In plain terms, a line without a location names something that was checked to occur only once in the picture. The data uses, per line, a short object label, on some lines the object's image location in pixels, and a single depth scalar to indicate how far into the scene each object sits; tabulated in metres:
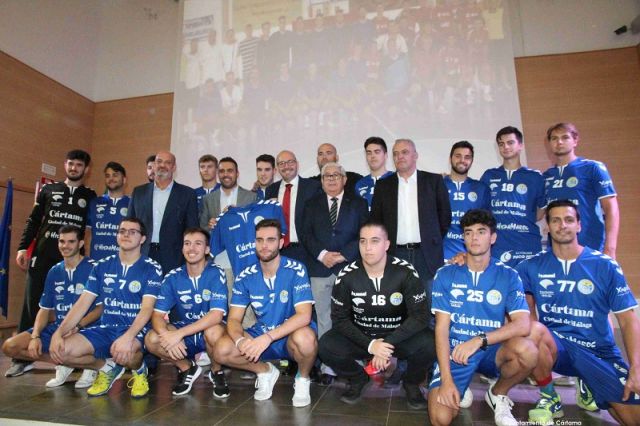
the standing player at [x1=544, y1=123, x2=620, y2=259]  3.27
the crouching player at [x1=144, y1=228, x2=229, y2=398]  3.07
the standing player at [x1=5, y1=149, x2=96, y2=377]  4.11
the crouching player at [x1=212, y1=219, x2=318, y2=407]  2.91
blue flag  5.27
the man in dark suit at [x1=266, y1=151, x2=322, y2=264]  3.80
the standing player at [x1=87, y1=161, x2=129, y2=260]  4.38
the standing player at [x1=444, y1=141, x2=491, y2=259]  3.59
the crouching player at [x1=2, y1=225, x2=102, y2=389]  3.41
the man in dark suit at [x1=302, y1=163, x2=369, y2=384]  3.46
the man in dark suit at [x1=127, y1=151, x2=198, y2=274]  4.00
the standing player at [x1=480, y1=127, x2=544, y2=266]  3.51
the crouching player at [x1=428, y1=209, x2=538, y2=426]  2.42
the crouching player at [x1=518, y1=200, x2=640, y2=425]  2.37
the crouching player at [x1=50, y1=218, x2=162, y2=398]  3.12
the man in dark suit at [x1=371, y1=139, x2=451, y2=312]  3.29
